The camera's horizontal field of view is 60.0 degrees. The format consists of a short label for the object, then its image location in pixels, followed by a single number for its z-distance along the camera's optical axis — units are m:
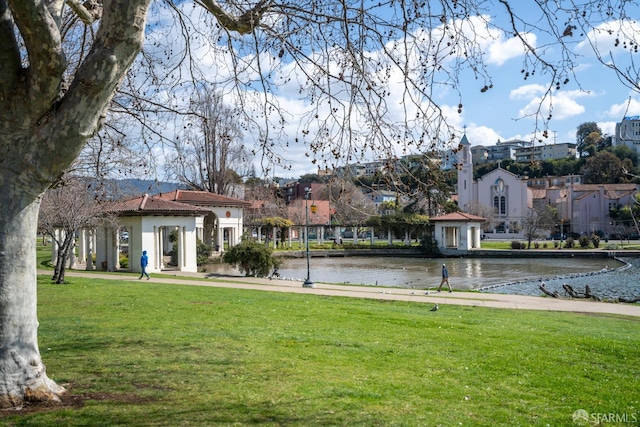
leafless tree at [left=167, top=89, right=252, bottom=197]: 44.99
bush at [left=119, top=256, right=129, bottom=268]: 33.34
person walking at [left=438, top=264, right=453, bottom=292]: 23.66
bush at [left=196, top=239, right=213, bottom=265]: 40.22
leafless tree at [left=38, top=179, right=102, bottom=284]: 21.30
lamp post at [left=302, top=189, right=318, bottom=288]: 23.49
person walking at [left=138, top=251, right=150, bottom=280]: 24.52
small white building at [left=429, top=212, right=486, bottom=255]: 57.69
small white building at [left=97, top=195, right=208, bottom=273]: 29.53
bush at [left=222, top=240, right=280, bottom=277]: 29.27
